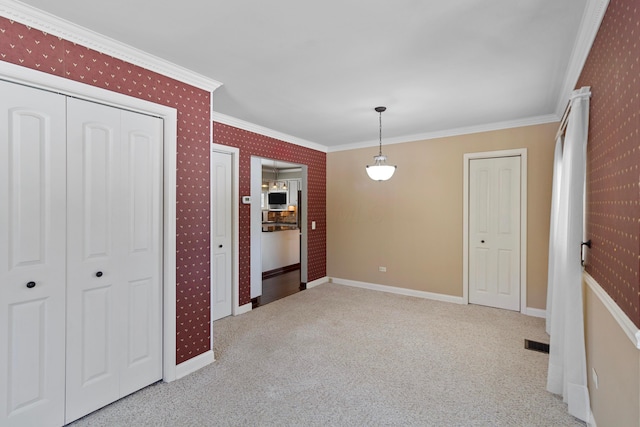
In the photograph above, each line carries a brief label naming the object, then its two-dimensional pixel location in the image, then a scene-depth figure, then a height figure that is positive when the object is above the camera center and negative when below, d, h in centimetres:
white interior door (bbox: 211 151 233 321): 387 -30
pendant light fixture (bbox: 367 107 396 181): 354 +50
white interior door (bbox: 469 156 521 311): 418 -26
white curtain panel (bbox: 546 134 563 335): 324 +6
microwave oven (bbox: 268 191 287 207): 901 +43
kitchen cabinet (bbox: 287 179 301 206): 905 +67
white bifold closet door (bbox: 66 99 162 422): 204 -31
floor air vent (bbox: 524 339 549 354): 308 -137
